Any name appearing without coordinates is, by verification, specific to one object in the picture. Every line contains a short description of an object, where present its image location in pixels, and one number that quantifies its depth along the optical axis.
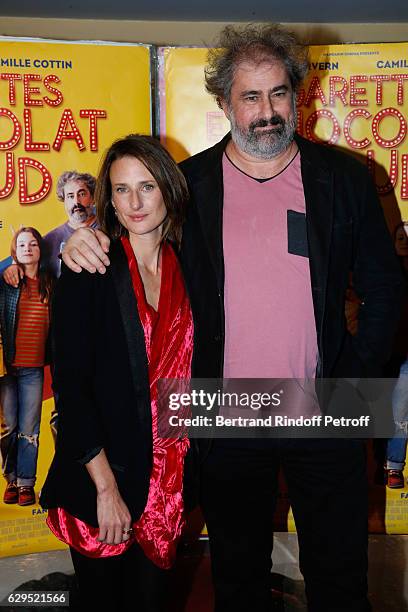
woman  1.45
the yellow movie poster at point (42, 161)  2.42
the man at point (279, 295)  1.71
